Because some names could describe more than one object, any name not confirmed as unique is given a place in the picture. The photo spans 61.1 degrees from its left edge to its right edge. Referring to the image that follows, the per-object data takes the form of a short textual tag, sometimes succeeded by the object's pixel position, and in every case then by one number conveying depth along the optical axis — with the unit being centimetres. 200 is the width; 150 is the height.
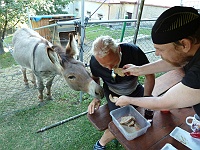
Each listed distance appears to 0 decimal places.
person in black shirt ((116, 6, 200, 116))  93
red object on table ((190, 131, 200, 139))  127
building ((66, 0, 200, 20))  856
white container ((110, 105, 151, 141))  128
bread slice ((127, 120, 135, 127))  137
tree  586
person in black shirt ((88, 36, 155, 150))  154
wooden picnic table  125
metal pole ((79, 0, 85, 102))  220
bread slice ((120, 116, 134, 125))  139
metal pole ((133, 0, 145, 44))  205
